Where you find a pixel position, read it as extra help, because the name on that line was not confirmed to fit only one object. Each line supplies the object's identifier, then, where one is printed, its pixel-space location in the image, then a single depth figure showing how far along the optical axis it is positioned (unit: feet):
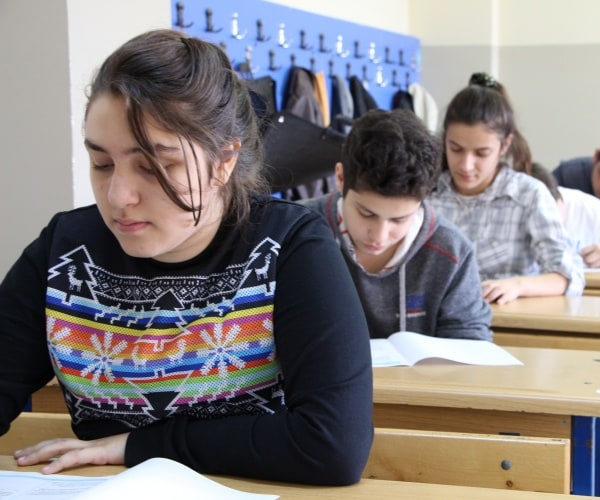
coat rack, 12.89
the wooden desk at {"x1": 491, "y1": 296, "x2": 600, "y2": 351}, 7.70
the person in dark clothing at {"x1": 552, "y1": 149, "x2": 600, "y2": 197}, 14.28
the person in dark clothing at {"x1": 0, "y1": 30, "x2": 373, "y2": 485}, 3.71
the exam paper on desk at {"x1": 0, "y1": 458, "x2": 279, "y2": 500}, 3.16
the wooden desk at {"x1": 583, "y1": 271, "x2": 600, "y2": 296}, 10.65
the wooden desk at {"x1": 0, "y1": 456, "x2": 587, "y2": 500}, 3.42
